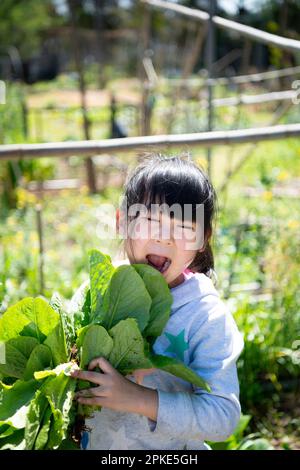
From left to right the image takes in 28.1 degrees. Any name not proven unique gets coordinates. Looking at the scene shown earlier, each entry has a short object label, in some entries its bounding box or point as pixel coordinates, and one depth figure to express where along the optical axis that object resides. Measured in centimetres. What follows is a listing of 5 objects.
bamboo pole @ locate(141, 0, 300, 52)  238
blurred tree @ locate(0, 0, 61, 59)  1659
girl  99
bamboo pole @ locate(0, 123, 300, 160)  170
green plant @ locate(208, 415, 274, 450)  167
